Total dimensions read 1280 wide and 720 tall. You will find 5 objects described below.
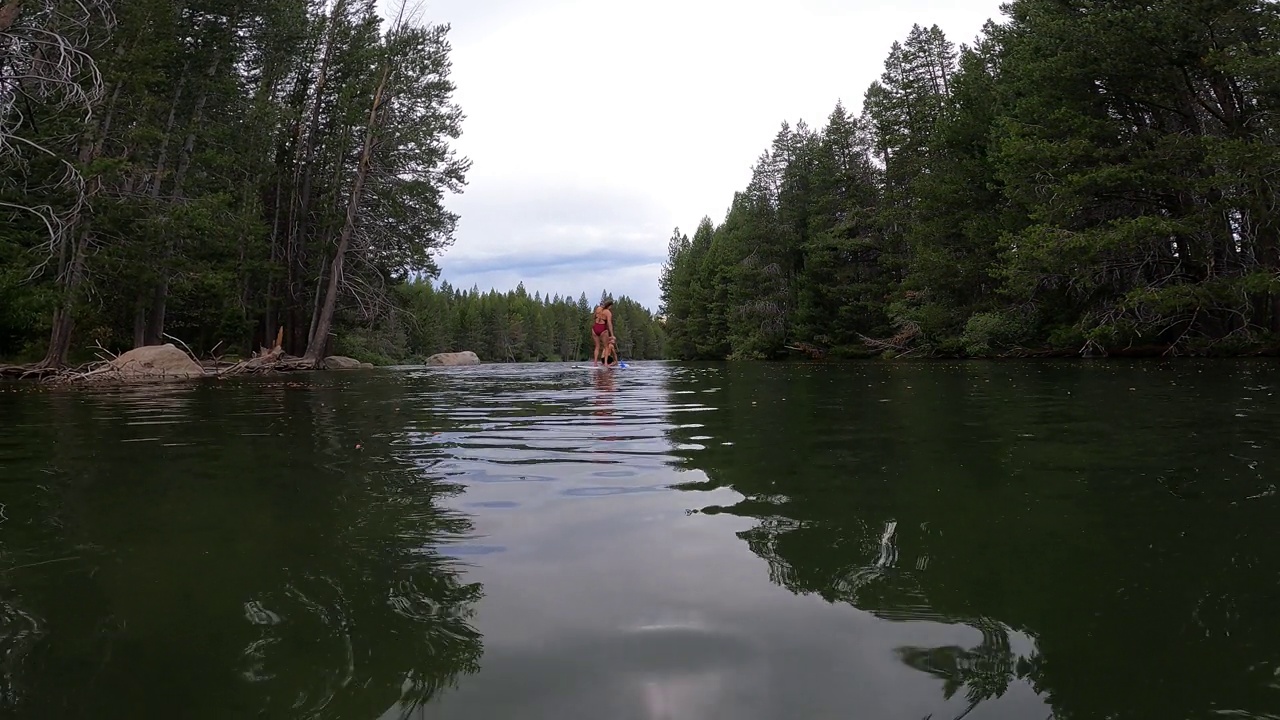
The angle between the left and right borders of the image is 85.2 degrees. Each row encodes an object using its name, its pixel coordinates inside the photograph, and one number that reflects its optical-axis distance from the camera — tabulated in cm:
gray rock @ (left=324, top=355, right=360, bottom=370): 2959
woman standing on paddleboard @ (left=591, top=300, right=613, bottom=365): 1967
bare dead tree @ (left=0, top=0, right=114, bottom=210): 1105
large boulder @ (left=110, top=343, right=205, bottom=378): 1770
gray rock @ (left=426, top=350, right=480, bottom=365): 4378
